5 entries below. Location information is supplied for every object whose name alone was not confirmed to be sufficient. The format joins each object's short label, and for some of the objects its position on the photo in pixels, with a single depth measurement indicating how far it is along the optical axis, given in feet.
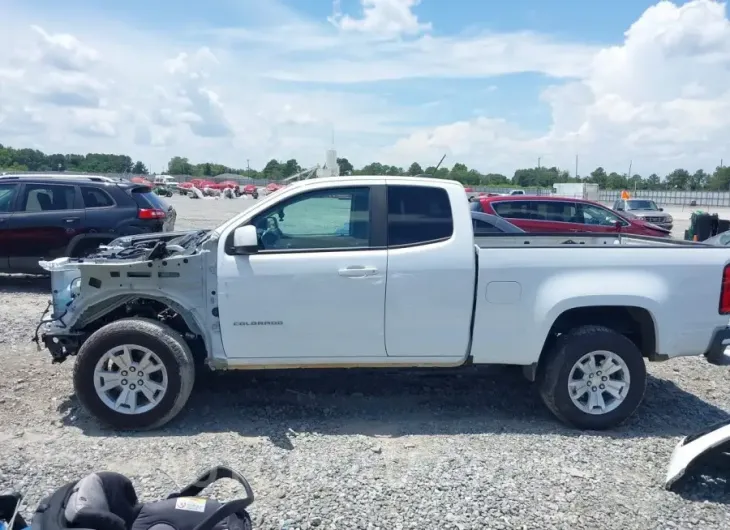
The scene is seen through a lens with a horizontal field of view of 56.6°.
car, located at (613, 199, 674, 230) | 88.12
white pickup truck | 16.31
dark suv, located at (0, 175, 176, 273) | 32.60
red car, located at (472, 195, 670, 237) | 48.93
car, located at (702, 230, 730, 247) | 40.26
